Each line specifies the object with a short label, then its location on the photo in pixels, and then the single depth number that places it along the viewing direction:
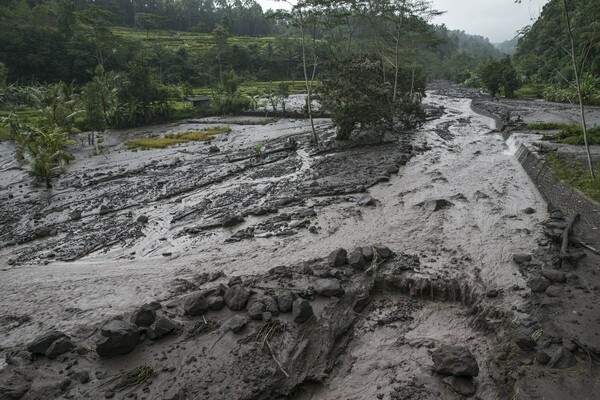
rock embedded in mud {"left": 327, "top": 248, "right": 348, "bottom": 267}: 10.94
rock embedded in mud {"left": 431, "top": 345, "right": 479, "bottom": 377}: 6.93
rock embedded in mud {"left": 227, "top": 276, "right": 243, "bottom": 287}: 10.33
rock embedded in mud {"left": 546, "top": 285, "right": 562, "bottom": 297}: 8.97
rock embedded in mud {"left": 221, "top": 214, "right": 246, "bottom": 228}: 15.12
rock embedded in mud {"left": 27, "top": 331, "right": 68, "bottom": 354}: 7.84
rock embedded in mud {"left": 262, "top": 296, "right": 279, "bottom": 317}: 8.68
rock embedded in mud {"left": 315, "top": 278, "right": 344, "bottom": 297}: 9.48
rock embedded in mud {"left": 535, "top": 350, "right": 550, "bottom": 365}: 7.02
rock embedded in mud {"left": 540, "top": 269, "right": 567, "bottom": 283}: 9.47
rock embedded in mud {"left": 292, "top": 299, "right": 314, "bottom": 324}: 8.50
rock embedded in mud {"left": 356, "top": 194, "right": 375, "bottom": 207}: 16.50
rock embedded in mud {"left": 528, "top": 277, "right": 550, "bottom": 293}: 9.24
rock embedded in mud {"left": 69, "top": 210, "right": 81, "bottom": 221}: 16.77
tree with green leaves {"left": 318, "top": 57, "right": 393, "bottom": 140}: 26.66
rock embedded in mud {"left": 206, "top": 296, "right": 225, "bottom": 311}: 9.09
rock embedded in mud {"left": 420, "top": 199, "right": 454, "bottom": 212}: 15.63
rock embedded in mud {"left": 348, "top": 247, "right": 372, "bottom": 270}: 10.77
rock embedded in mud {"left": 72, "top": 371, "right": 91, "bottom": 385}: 7.16
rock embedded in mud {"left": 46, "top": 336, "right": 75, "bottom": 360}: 7.79
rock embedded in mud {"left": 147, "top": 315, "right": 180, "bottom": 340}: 8.16
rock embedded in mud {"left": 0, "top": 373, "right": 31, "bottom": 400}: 6.78
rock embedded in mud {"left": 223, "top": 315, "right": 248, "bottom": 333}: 8.18
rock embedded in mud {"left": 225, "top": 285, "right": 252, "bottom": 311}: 9.01
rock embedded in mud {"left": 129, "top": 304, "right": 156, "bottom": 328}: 8.41
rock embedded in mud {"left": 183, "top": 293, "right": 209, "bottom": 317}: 8.98
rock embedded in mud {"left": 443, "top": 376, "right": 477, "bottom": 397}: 6.76
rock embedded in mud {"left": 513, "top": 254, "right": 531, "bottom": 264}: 10.96
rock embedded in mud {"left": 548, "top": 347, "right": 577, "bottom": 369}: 6.90
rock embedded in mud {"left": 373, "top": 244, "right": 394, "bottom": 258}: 11.35
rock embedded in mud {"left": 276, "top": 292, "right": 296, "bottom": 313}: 8.80
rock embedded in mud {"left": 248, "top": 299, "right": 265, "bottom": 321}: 8.48
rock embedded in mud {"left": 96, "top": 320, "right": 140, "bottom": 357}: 7.66
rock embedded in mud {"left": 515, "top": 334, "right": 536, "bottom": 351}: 7.43
